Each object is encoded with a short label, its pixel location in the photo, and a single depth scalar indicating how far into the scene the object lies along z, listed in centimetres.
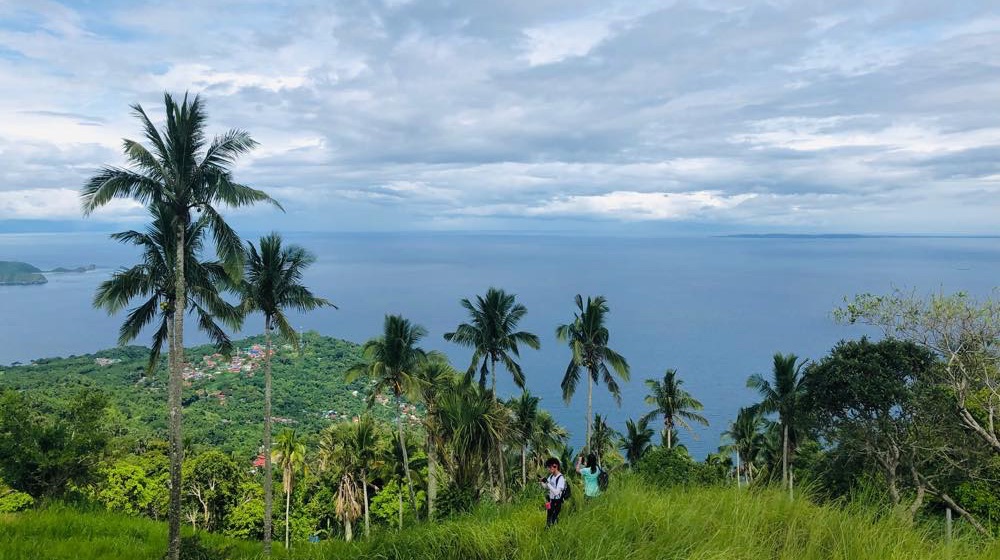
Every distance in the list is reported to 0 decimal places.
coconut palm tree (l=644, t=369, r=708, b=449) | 4222
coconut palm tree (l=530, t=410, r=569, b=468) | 3747
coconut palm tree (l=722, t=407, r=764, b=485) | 4153
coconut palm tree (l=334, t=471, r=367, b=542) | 3200
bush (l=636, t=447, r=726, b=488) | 2652
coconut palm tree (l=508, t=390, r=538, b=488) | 3469
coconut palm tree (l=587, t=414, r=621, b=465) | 3848
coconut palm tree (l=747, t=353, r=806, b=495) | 3472
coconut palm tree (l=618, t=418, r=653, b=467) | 4219
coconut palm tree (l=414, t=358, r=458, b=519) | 2744
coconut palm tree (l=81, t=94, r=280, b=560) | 1659
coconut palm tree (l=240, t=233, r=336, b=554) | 2250
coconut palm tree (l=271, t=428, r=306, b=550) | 3180
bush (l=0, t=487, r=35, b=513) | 2022
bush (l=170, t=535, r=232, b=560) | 1445
